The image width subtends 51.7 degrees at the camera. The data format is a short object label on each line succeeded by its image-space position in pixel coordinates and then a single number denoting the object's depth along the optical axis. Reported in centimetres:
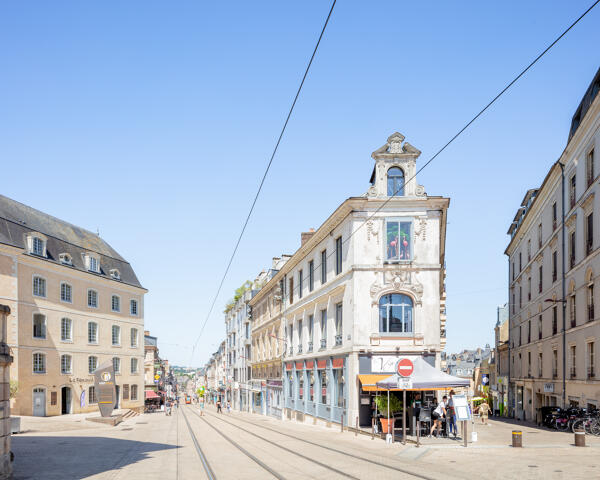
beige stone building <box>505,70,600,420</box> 2766
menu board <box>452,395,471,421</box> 2088
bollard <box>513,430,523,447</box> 1998
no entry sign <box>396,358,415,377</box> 2152
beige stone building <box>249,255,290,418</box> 4800
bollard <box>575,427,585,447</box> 1980
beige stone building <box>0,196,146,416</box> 4294
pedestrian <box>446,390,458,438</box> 2331
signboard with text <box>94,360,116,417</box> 4159
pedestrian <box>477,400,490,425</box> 3358
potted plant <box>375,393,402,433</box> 2453
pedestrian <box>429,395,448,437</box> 2319
